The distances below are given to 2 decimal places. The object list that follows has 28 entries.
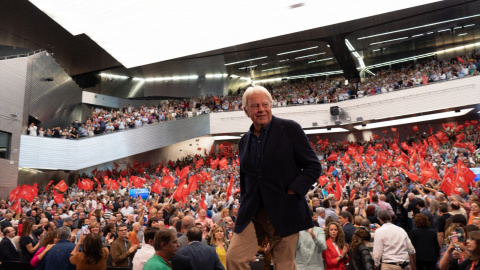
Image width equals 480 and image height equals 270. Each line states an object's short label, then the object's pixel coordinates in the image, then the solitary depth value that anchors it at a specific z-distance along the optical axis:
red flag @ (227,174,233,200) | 13.68
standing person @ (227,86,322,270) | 2.29
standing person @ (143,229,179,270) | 3.80
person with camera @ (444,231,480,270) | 3.77
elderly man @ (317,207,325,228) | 7.31
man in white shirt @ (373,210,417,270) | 5.23
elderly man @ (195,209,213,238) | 7.51
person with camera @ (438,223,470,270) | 4.34
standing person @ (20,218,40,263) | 6.52
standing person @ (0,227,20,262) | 6.58
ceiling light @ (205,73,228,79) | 36.28
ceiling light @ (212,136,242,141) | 33.53
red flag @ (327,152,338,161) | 20.52
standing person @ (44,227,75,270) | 5.12
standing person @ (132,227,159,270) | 4.90
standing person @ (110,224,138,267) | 6.02
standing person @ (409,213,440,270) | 5.81
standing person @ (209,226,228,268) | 5.61
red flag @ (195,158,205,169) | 24.17
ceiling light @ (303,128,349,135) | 30.90
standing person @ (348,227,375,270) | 5.38
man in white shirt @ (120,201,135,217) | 11.39
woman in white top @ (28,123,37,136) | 22.89
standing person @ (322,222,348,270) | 5.72
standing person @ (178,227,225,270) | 4.41
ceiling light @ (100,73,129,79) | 35.44
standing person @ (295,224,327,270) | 5.23
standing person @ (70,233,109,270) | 4.38
